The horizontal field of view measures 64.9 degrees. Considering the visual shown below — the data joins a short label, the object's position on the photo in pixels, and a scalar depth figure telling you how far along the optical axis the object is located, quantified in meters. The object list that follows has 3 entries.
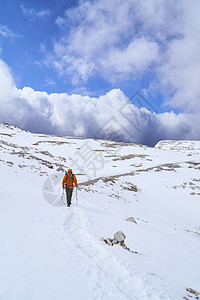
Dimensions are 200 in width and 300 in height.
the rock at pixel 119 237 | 6.33
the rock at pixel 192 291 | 4.17
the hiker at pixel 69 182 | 10.93
